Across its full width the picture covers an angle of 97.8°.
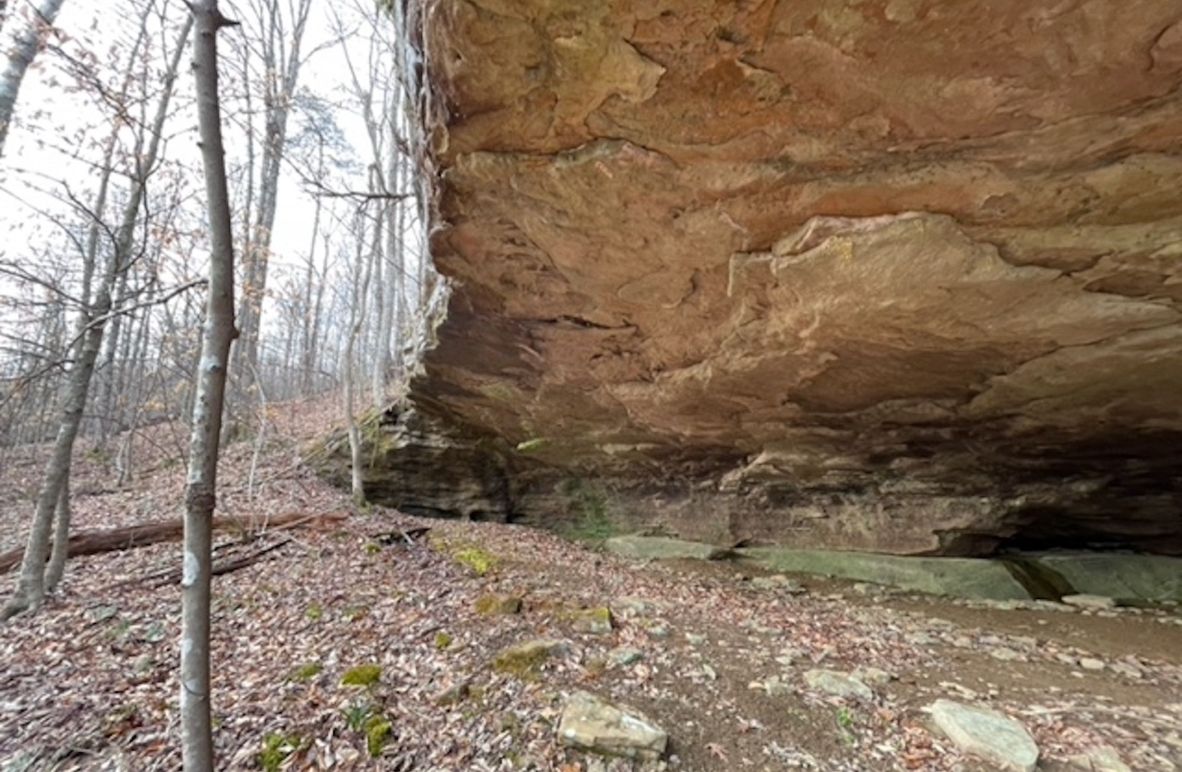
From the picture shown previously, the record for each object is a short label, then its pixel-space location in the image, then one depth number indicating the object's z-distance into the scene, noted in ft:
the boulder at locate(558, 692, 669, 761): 10.67
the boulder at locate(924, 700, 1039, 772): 10.19
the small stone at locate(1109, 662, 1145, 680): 14.80
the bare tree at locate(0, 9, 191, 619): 17.56
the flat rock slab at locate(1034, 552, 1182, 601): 24.91
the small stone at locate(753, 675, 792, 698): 13.07
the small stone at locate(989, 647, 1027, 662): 15.89
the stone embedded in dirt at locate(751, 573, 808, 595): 24.64
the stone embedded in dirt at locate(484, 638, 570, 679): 13.46
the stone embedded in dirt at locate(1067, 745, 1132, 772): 10.05
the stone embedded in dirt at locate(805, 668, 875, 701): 12.92
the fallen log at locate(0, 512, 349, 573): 21.90
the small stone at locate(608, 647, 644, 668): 14.08
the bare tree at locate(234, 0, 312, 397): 39.27
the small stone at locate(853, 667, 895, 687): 13.65
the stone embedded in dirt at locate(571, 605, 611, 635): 16.08
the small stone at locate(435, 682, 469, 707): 12.36
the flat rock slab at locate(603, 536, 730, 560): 30.48
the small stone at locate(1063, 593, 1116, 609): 22.04
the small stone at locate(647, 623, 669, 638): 16.19
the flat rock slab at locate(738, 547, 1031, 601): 24.44
